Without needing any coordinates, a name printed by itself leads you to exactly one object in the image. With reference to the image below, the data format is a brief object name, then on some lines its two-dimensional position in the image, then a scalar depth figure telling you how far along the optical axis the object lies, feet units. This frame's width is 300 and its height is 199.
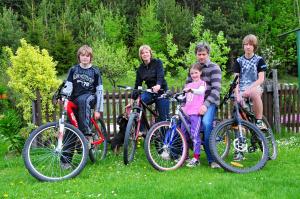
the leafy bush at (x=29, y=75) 29.45
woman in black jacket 21.57
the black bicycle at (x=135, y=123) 19.83
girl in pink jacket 19.38
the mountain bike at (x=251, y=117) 20.25
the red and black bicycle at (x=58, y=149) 17.57
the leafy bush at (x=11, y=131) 25.94
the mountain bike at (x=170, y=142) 19.15
